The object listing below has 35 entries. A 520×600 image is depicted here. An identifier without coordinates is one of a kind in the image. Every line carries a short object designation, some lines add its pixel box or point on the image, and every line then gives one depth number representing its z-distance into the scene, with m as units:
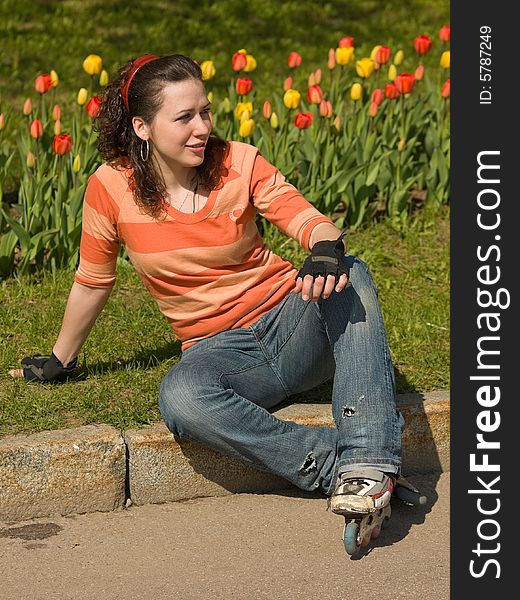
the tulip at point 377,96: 10.26
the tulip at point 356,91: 10.29
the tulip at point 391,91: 10.32
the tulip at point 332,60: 10.67
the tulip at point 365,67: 10.55
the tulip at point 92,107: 8.95
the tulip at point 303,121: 9.66
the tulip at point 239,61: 10.06
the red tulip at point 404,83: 10.28
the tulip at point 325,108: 10.05
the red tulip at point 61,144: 8.94
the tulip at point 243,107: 9.69
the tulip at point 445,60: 11.03
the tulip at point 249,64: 10.23
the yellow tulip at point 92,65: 9.61
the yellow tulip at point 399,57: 10.65
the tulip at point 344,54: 10.44
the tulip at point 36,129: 9.22
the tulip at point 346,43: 10.47
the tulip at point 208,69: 9.61
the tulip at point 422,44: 10.76
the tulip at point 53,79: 9.45
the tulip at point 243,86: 9.91
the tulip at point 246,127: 9.44
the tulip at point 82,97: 9.54
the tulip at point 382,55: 10.50
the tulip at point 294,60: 10.53
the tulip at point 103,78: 9.67
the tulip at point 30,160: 9.31
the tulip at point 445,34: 11.21
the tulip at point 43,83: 9.49
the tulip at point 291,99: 9.87
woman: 6.57
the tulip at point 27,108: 9.50
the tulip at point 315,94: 9.97
